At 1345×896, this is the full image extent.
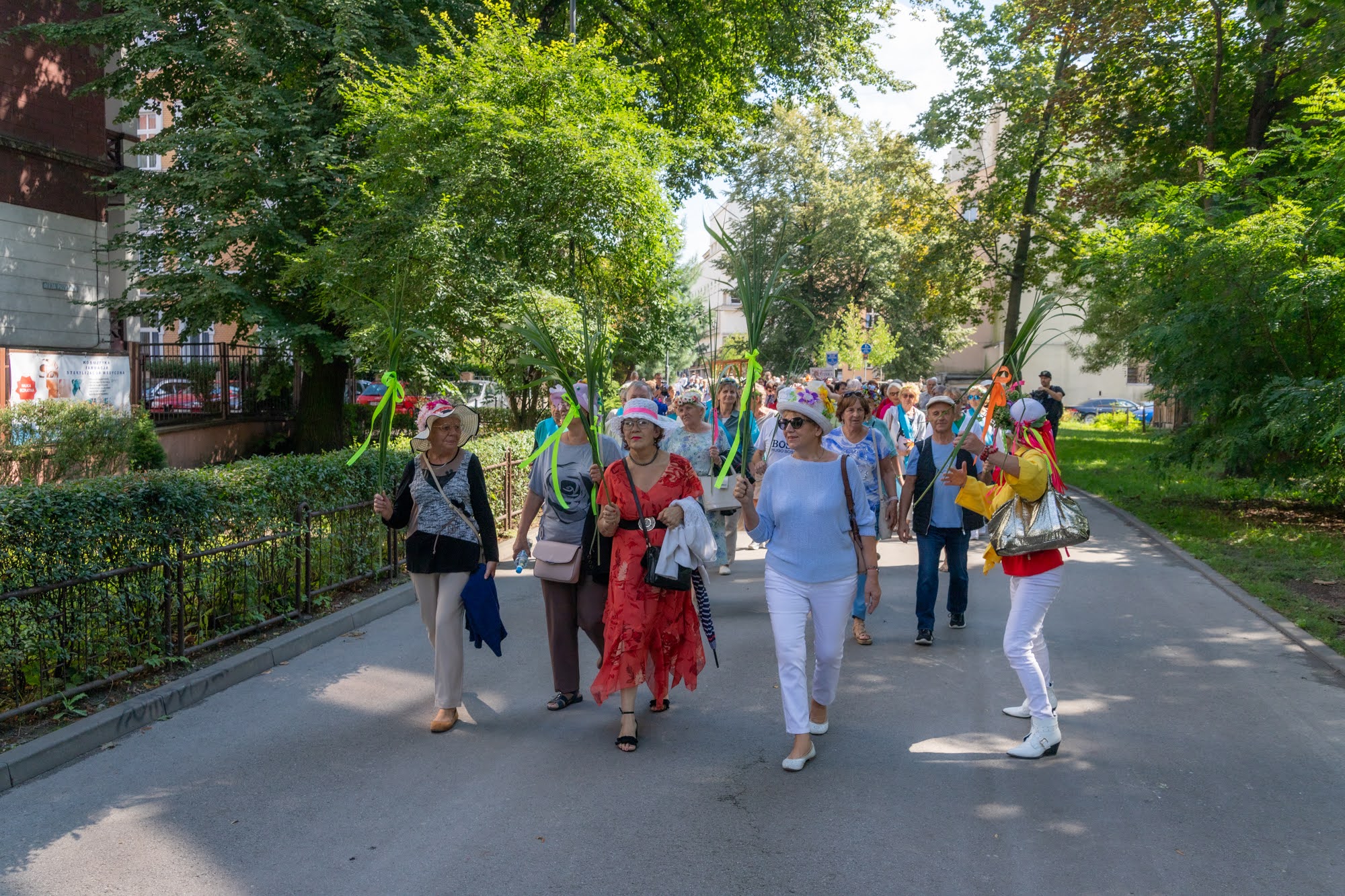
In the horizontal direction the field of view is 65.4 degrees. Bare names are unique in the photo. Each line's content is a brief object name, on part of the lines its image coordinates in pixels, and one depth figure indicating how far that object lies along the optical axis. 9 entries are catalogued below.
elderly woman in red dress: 5.68
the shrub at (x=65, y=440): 14.40
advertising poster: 15.75
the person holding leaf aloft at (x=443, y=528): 6.05
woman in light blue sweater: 5.32
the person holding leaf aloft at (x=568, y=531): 6.21
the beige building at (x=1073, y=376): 62.19
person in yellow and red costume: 5.51
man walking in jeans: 7.91
